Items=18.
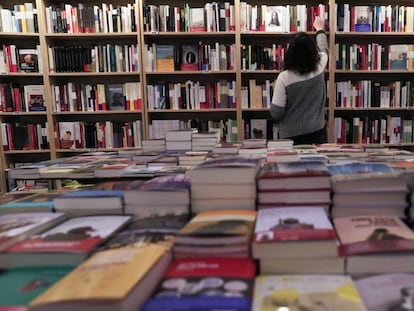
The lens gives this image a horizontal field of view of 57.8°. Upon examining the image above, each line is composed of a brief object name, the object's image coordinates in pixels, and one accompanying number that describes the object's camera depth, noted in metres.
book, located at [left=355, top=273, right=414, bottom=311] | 0.59
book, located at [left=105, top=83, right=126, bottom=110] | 3.68
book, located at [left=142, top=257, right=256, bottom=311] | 0.57
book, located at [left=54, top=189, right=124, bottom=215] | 0.97
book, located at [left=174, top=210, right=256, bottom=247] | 0.73
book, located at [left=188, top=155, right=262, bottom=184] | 0.93
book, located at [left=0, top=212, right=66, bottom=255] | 0.78
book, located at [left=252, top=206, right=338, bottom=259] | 0.69
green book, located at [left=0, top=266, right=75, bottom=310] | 0.60
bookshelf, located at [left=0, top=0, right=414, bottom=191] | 3.52
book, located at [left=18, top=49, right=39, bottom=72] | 3.58
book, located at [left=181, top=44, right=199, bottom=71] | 3.62
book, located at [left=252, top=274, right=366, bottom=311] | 0.58
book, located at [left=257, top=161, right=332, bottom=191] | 0.91
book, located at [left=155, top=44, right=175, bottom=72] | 3.58
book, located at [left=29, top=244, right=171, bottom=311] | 0.52
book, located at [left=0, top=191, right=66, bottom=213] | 1.00
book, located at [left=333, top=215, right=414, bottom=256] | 0.69
